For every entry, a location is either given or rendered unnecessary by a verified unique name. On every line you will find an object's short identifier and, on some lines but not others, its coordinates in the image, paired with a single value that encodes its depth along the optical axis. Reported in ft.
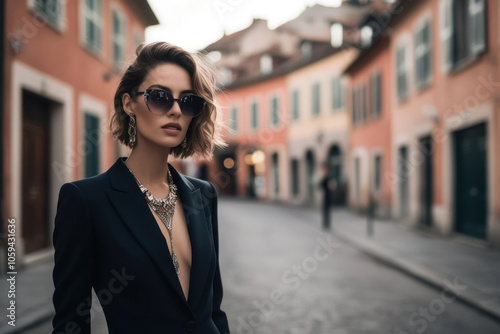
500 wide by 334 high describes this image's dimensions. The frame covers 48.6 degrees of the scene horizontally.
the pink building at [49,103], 28.48
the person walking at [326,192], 54.24
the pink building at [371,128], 65.51
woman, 5.41
